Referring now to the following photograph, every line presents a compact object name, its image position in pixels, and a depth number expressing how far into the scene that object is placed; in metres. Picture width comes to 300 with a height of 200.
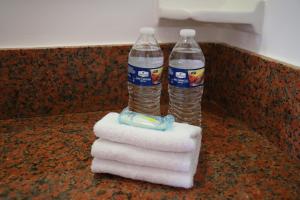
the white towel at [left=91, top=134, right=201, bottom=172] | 0.53
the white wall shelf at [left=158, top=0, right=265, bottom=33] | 0.74
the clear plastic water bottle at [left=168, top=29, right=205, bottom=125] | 0.82
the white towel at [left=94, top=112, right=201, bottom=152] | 0.52
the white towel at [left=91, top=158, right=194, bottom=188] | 0.54
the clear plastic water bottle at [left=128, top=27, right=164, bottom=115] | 0.73
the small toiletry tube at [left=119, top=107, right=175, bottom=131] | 0.56
